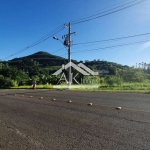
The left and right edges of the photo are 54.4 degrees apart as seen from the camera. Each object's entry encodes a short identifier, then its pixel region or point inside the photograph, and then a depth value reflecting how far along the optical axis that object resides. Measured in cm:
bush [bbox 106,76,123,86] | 2145
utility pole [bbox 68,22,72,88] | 2104
